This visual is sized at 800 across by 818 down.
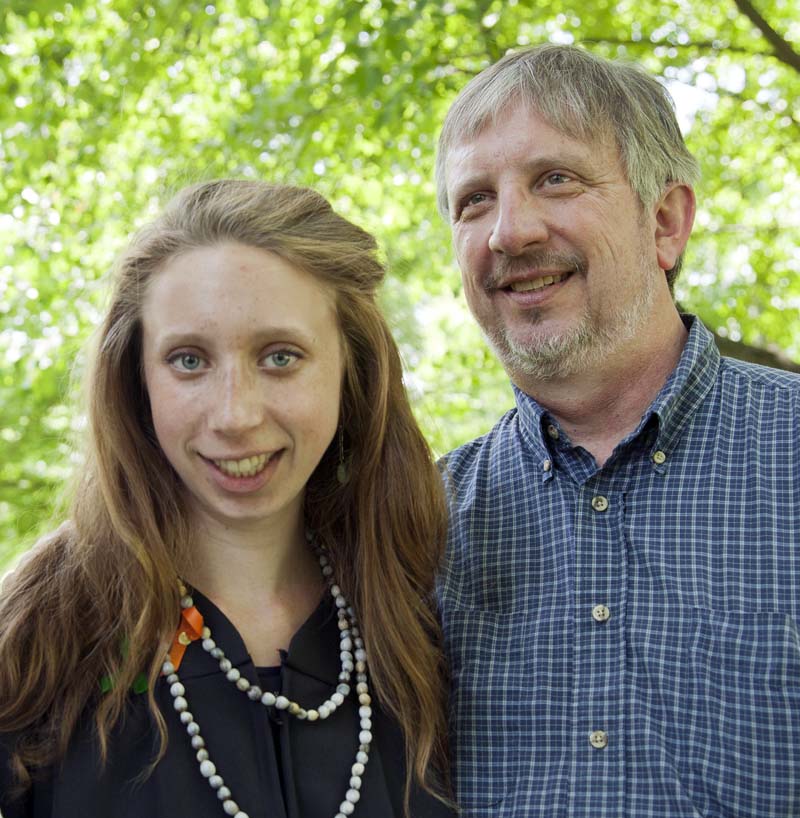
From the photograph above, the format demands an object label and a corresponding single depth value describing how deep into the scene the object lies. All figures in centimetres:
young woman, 192
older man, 211
